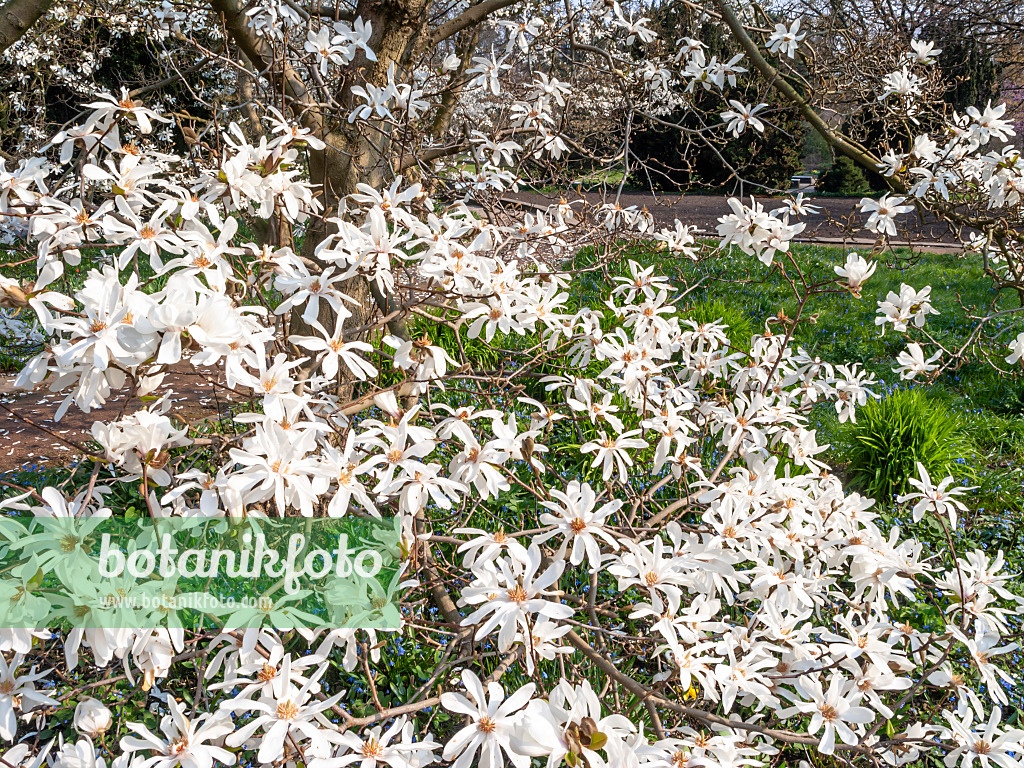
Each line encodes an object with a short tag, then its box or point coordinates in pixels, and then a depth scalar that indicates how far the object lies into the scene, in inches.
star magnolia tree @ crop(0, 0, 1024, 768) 44.6
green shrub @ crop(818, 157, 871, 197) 584.1
